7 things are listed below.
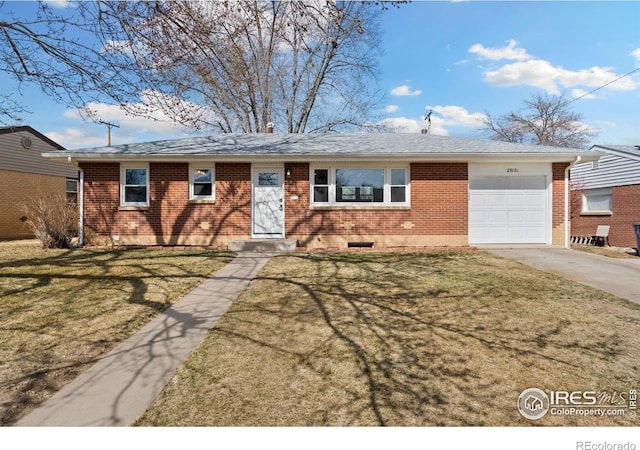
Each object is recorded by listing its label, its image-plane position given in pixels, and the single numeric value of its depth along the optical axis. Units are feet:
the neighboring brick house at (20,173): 61.98
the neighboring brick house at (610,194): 52.94
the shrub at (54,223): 37.29
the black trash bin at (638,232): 40.15
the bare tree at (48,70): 25.54
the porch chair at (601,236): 56.34
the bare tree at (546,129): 108.68
